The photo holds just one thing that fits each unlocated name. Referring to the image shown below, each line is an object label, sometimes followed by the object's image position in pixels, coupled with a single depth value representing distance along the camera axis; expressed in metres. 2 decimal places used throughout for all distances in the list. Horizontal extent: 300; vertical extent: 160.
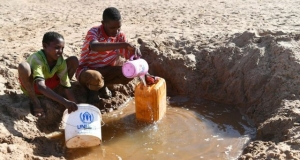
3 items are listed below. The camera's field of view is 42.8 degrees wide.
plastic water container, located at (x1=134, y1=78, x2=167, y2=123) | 3.80
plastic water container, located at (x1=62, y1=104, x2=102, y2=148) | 3.12
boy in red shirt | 3.81
